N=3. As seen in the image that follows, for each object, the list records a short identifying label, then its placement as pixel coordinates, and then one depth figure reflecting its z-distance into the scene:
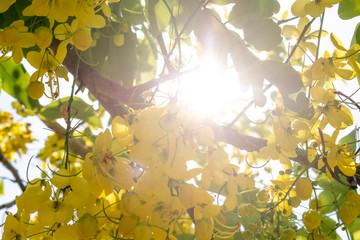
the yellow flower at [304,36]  0.65
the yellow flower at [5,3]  0.50
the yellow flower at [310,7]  0.53
